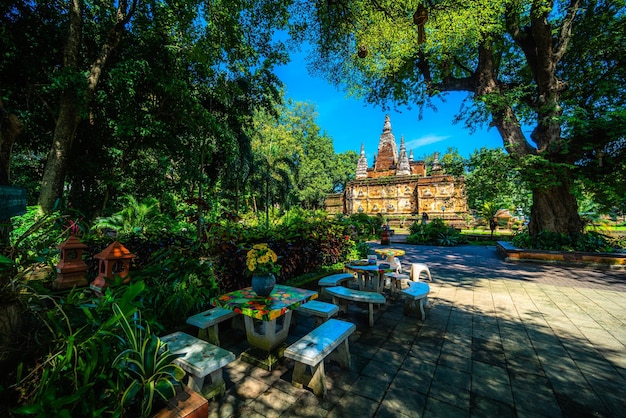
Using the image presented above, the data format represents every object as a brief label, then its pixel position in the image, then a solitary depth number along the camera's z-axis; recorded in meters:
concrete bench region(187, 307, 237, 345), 2.96
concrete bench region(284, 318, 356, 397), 2.33
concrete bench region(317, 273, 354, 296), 4.70
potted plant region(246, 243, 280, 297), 2.89
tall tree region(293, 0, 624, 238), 7.76
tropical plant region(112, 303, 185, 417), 1.34
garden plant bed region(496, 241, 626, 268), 7.95
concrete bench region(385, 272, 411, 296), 5.06
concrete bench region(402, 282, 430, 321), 4.04
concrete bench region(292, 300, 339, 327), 3.29
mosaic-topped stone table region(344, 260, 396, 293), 4.78
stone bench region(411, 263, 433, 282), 5.91
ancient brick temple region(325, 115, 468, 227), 32.28
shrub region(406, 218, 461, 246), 14.71
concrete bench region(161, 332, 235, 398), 2.12
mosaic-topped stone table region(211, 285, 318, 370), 2.73
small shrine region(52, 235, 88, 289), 3.05
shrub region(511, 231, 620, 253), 8.74
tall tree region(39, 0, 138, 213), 7.82
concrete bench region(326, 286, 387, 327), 3.80
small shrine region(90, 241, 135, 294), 2.93
